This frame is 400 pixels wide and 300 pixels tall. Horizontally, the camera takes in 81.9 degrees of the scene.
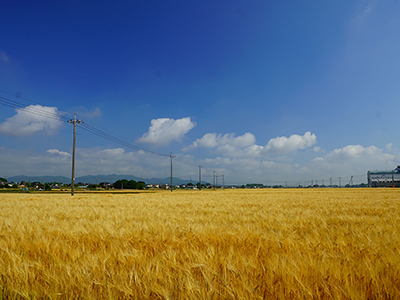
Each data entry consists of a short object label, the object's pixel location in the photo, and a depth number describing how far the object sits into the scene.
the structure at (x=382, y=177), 148.38
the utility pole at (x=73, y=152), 28.08
